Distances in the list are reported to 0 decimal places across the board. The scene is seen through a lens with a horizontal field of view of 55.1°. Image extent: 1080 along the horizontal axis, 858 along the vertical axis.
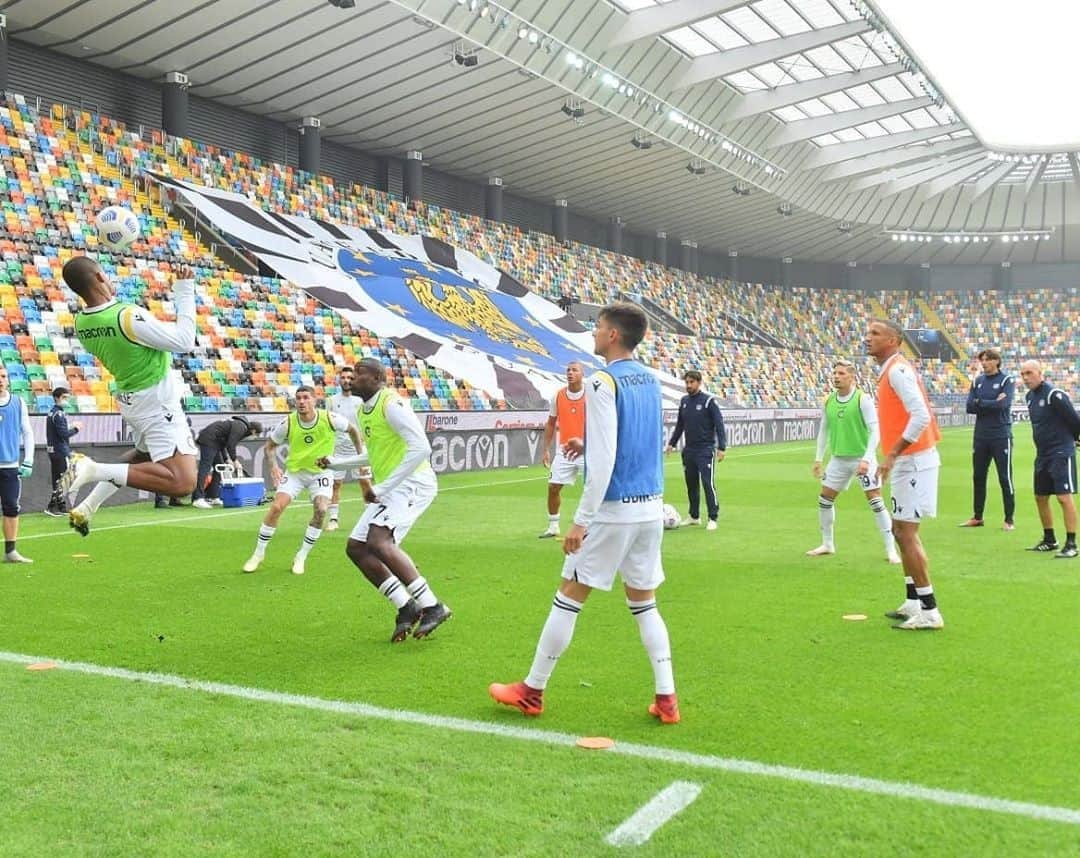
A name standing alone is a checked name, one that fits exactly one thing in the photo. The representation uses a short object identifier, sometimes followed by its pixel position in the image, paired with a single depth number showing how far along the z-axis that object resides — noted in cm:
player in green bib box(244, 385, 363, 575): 1022
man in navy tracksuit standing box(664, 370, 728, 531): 1384
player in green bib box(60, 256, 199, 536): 658
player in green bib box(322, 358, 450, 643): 696
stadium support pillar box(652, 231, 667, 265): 5522
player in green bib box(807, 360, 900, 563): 1077
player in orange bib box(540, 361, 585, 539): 1243
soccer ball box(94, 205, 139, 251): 702
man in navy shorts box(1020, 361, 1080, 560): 1093
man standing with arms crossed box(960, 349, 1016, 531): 1307
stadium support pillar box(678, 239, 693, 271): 5722
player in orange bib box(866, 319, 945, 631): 715
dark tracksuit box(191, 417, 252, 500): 1678
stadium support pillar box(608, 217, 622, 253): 5088
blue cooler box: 1653
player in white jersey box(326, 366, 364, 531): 1230
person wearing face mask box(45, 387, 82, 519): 1452
